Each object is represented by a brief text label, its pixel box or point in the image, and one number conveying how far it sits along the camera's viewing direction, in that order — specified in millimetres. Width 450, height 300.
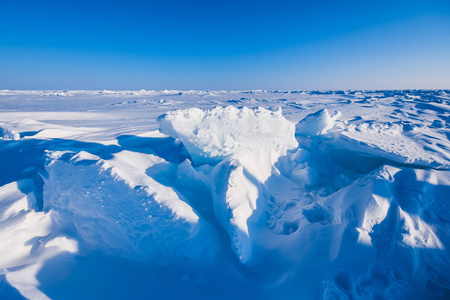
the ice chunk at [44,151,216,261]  1711
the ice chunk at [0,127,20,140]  4473
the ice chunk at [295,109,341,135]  3924
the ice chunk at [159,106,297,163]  2877
